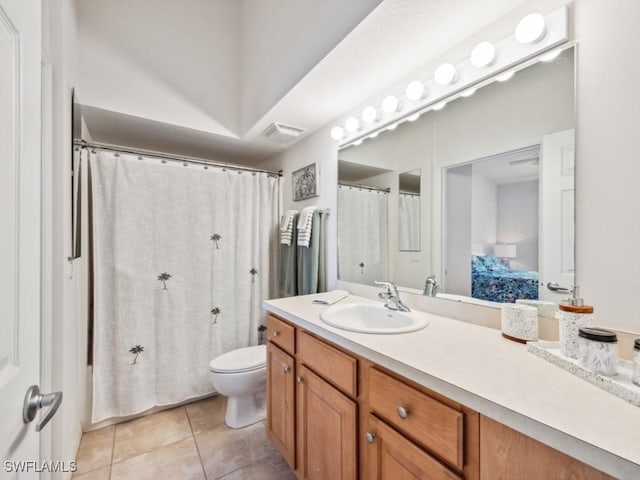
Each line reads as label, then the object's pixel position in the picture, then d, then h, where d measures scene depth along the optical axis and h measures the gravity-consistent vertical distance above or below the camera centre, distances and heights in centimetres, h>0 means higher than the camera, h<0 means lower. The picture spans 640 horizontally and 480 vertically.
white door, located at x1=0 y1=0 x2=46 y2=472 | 50 +3
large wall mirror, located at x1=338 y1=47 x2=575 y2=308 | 96 +21
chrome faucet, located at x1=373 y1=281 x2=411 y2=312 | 135 -30
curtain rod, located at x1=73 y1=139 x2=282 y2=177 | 179 +61
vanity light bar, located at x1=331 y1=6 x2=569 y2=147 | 96 +72
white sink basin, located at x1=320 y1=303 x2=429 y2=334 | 122 -37
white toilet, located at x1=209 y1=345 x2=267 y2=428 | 178 -95
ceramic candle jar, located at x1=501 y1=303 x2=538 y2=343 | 94 -29
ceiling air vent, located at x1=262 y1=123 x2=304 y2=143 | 203 +82
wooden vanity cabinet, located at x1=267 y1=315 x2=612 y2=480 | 60 -56
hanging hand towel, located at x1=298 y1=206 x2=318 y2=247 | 204 +10
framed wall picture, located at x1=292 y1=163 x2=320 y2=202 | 214 +46
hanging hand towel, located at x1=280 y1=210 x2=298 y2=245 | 224 +10
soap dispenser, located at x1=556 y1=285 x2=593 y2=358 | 78 -23
